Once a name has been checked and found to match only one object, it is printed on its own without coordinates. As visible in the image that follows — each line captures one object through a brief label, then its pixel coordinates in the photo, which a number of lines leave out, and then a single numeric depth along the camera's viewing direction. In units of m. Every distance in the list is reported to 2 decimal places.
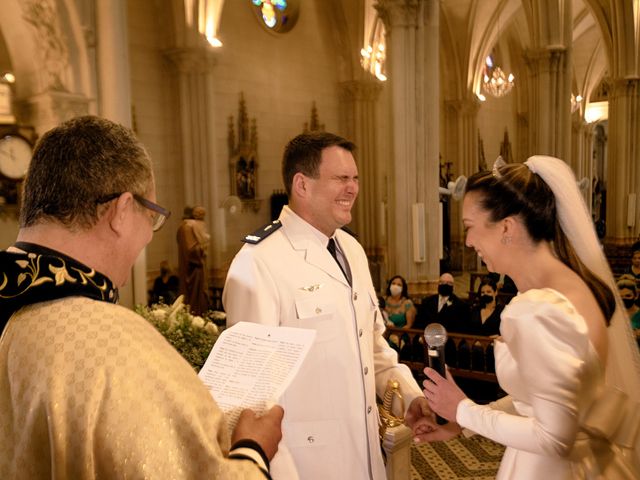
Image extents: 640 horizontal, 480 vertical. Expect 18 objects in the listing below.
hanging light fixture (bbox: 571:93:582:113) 24.27
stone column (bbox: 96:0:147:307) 6.58
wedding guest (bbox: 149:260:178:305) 11.33
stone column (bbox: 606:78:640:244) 17.48
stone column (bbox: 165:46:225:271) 12.57
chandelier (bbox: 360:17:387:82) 16.05
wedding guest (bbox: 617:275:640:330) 6.12
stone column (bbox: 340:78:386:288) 16.61
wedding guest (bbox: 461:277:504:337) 6.44
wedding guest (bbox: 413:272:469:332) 6.63
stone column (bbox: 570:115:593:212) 27.89
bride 1.66
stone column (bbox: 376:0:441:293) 9.23
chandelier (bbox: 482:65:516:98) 16.14
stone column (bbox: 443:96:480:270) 20.34
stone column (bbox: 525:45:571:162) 13.88
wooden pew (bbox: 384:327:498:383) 6.06
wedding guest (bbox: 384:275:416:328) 7.37
